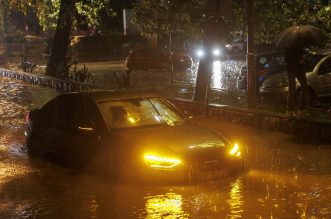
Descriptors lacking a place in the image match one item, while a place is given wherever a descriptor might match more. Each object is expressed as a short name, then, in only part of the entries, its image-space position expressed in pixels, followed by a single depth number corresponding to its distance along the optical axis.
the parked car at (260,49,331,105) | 15.84
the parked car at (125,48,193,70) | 35.38
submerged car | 7.84
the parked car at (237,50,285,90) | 18.25
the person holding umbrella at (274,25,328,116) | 13.20
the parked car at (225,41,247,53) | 52.15
